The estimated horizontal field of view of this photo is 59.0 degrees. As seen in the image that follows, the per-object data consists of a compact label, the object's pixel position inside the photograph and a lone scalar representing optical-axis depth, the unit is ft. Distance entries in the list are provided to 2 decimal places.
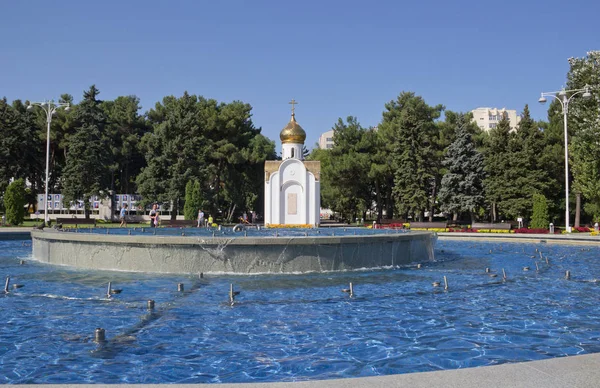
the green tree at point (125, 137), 202.49
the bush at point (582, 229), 121.49
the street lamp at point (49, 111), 114.93
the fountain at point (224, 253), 49.57
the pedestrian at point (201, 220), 127.95
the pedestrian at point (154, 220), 111.12
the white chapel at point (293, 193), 142.82
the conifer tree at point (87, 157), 170.40
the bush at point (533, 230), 118.83
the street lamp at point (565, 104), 100.20
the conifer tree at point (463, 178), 150.51
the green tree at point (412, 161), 162.61
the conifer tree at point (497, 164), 151.02
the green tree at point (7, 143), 172.14
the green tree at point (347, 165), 176.45
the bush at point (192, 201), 161.79
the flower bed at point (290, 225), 138.21
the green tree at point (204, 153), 174.19
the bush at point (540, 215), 130.41
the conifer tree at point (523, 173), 147.02
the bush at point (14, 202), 127.65
